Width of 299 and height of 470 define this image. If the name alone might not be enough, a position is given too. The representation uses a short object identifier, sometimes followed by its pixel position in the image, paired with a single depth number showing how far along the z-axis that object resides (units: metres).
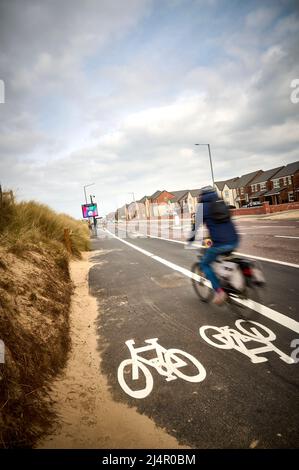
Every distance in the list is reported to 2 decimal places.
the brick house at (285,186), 57.49
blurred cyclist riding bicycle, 4.45
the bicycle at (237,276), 4.24
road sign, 39.78
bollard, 11.36
